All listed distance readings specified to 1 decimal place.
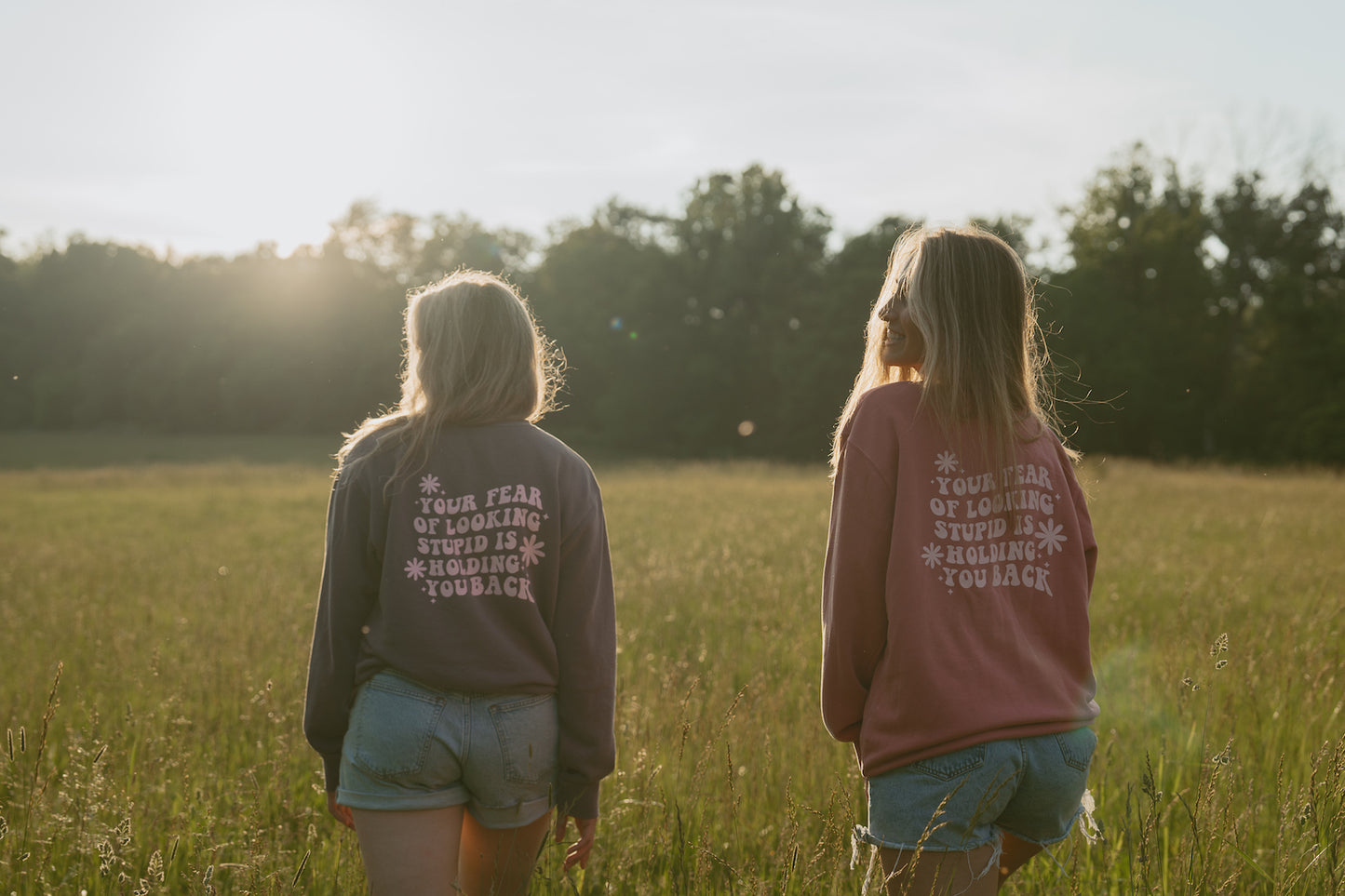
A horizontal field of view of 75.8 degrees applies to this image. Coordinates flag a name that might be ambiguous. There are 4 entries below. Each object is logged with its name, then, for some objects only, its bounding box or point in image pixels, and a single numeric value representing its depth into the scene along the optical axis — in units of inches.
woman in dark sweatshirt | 77.2
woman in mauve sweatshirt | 69.6
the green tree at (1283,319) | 1497.3
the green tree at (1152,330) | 1587.1
